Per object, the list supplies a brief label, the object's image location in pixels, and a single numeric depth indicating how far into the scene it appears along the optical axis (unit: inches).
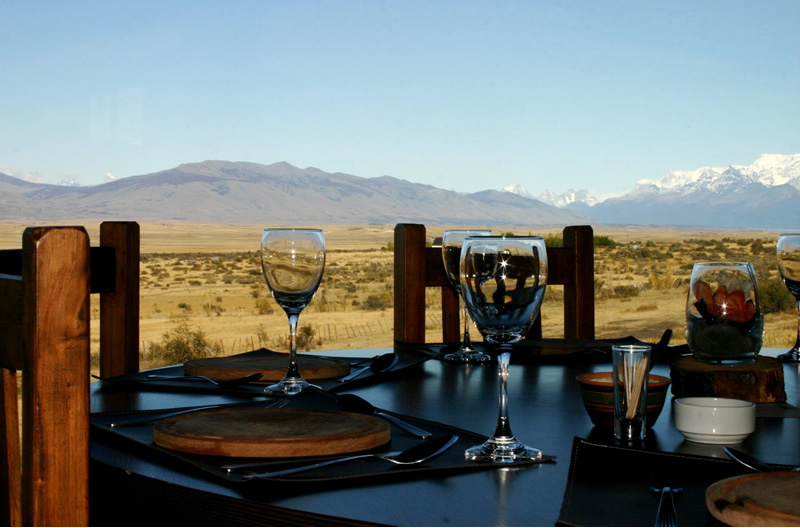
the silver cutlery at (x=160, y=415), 44.1
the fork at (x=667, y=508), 29.3
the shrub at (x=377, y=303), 1069.8
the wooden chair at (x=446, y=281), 96.0
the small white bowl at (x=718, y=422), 42.4
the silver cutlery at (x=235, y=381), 58.7
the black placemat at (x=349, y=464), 34.3
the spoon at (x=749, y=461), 34.6
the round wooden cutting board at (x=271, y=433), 37.5
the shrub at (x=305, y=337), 708.5
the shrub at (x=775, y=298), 840.5
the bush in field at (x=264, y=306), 1037.1
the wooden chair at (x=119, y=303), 78.7
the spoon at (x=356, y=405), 45.6
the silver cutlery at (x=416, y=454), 36.4
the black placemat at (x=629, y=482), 29.9
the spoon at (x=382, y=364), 65.7
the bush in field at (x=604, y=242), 1808.6
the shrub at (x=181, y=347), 677.9
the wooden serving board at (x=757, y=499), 27.4
